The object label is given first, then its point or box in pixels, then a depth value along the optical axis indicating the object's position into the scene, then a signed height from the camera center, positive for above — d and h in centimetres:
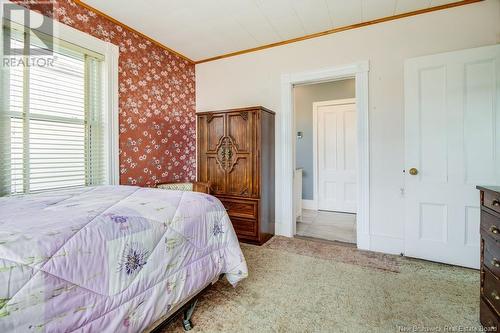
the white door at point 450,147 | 227 +19
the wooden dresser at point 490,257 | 137 -54
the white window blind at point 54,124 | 198 +40
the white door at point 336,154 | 472 +25
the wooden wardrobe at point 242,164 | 299 +4
